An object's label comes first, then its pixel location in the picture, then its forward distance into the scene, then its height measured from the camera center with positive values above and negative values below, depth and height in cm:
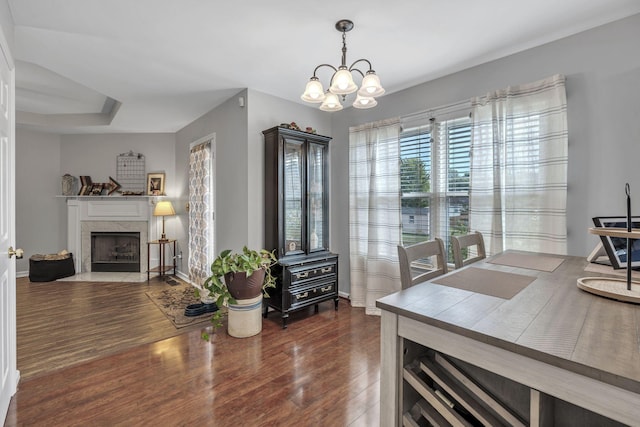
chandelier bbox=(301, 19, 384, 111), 176 +80
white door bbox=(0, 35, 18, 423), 160 -14
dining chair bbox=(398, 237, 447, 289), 145 -24
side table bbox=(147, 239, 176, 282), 480 -77
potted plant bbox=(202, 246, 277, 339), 263 -67
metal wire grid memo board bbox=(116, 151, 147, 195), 528 +80
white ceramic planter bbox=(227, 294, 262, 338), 265 -95
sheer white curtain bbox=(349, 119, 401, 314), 316 +3
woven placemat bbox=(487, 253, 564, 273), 160 -29
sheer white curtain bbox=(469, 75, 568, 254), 215 +35
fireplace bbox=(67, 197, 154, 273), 510 -7
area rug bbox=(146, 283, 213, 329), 302 -106
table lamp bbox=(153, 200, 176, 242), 483 +10
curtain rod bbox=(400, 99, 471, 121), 270 +101
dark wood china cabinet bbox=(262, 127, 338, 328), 298 -6
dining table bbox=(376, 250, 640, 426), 70 -38
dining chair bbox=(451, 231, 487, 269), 178 -22
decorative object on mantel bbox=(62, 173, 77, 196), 511 +55
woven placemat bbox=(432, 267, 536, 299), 120 -32
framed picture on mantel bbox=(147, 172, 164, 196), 517 +57
